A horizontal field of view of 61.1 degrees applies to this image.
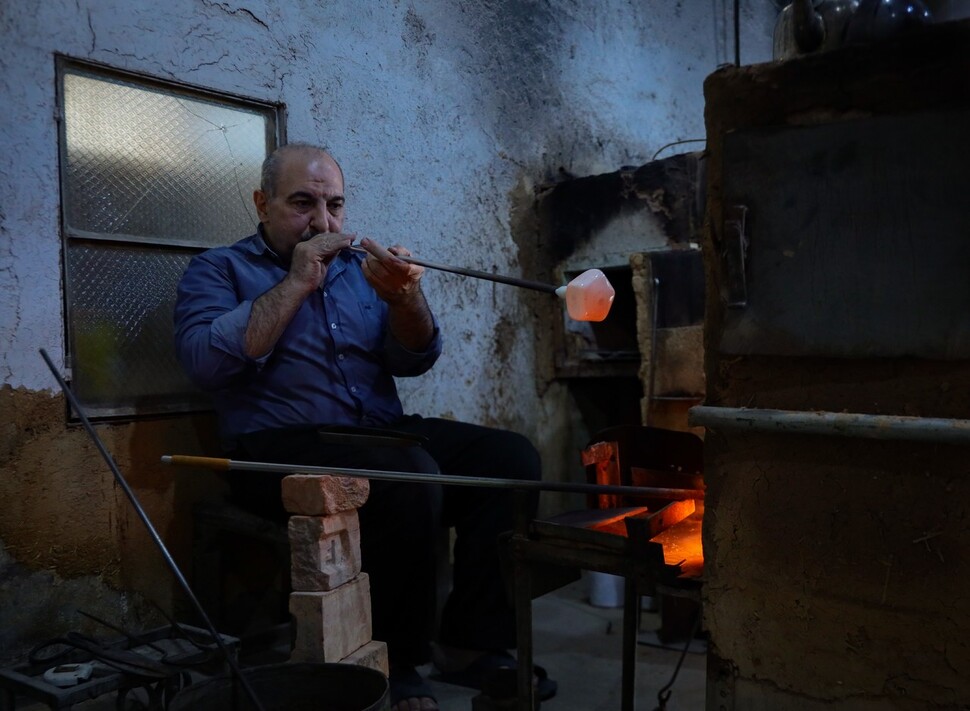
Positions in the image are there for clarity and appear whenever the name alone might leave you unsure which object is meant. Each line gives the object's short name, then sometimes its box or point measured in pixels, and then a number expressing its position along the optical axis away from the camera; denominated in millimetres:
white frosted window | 2535
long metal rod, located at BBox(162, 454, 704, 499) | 1761
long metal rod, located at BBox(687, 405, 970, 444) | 1402
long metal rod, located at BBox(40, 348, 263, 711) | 1723
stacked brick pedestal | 2150
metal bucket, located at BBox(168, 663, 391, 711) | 1852
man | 2412
